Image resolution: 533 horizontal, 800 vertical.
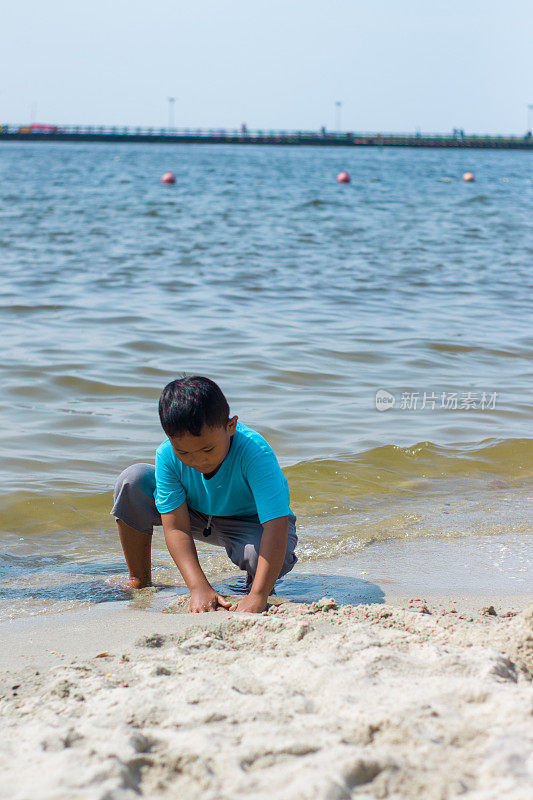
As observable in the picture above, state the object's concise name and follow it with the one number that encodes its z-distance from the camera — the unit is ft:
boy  8.52
